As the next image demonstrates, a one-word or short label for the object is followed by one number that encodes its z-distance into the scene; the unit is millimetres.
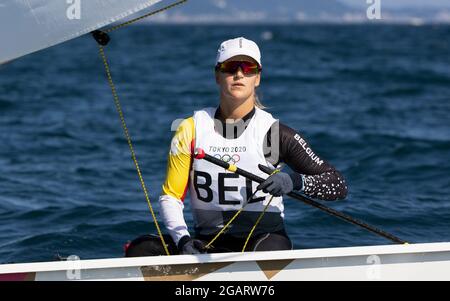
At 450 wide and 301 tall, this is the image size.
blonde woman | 7996
